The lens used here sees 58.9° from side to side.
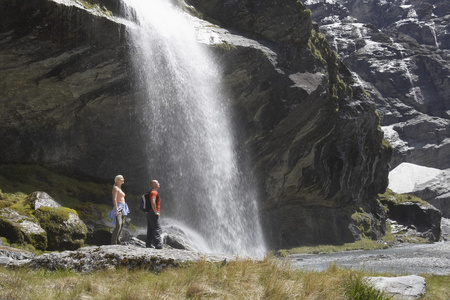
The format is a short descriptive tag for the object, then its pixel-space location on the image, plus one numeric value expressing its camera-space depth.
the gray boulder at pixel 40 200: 19.56
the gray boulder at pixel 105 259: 8.73
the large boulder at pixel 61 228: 17.78
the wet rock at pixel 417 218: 72.69
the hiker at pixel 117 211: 13.59
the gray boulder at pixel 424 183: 127.12
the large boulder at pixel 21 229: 16.17
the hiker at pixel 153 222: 13.48
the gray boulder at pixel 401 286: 8.98
